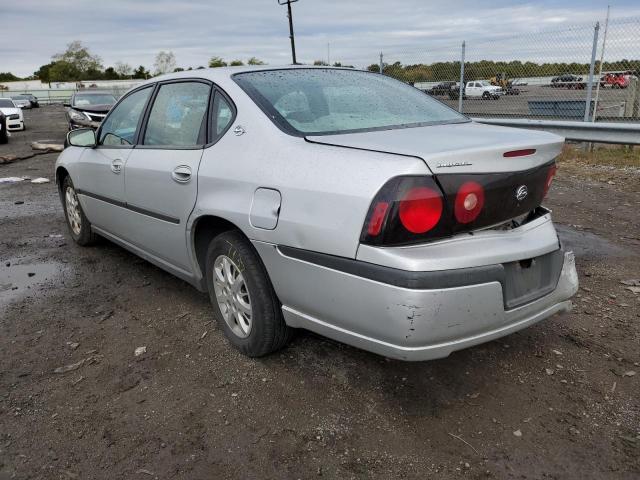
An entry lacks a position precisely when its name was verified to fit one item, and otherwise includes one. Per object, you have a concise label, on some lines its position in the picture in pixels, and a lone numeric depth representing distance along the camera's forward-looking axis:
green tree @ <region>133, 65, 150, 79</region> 92.43
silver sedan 2.10
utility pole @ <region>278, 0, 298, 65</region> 18.62
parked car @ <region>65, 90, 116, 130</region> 13.75
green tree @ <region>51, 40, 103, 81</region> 93.91
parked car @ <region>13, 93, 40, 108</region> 44.59
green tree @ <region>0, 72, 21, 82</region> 114.62
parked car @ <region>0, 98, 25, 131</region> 19.27
